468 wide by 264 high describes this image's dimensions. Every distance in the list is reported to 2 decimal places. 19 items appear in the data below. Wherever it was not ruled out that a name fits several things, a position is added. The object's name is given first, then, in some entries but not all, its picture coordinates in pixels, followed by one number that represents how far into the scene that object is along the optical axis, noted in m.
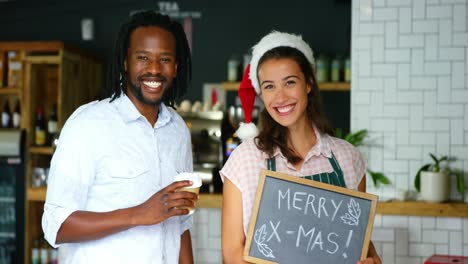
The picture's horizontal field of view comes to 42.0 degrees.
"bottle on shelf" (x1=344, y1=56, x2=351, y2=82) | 5.69
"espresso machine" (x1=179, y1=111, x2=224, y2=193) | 5.59
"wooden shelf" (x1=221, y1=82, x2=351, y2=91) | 5.64
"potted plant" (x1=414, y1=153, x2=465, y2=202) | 3.92
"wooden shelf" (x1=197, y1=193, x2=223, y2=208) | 4.29
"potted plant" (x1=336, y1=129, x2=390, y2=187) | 4.08
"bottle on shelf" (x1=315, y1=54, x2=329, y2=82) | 5.77
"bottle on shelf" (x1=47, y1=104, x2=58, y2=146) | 5.62
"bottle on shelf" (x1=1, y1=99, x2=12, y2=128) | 5.77
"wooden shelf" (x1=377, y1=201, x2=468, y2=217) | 3.88
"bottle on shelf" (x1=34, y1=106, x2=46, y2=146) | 5.61
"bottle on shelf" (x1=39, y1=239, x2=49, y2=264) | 5.56
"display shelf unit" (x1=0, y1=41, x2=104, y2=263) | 5.50
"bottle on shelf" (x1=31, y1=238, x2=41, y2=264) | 5.57
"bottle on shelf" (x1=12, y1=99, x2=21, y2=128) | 5.76
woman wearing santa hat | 2.11
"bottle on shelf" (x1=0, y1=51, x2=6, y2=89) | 5.62
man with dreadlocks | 1.94
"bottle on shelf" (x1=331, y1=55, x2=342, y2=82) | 5.75
